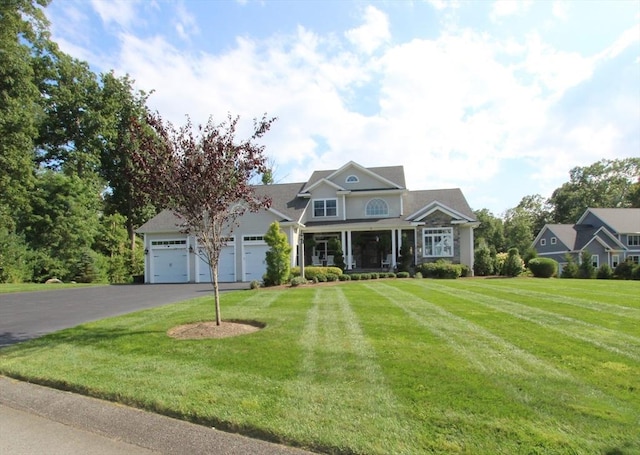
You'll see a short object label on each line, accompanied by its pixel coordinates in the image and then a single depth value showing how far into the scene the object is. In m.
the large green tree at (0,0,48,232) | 22.73
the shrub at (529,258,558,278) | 25.42
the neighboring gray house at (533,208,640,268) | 41.09
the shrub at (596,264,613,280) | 29.23
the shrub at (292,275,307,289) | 18.77
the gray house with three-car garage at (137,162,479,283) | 25.06
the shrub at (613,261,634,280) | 29.05
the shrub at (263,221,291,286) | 18.72
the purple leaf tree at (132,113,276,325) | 7.89
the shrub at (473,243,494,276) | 25.58
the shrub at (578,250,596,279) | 30.19
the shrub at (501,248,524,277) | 24.77
